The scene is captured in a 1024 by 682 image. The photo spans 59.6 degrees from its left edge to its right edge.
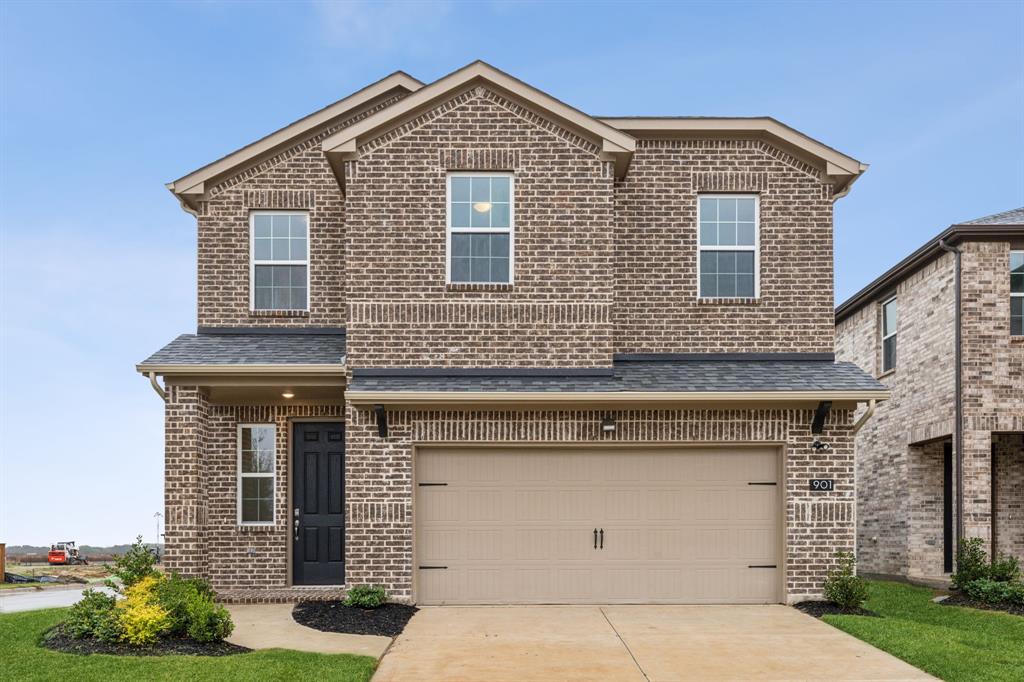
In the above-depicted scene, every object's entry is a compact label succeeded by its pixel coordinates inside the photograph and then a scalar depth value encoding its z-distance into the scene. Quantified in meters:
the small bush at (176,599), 9.83
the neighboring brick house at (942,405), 15.64
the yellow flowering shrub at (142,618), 9.56
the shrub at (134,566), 10.33
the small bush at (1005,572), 14.03
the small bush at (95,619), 9.73
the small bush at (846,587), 11.92
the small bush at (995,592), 13.38
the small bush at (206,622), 9.70
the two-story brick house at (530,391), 12.29
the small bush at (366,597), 11.67
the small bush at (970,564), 14.23
